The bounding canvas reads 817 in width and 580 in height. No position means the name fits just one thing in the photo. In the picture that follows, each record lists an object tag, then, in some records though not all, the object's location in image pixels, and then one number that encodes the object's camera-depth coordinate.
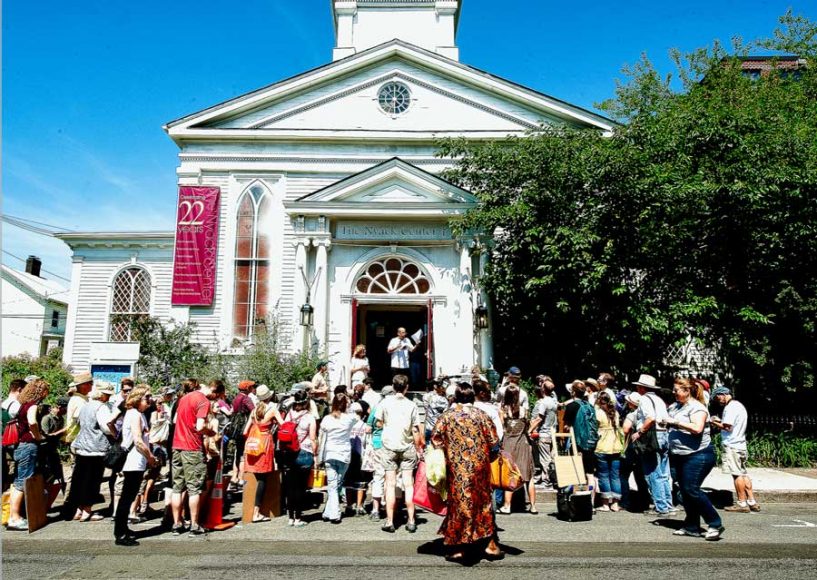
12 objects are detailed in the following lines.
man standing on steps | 15.20
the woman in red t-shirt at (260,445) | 8.70
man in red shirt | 7.78
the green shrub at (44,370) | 18.41
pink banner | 18.38
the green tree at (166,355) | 17.00
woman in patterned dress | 6.55
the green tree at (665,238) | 14.67
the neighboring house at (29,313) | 41.88
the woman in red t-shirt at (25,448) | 8.27
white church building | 17.06
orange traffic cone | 8.27
